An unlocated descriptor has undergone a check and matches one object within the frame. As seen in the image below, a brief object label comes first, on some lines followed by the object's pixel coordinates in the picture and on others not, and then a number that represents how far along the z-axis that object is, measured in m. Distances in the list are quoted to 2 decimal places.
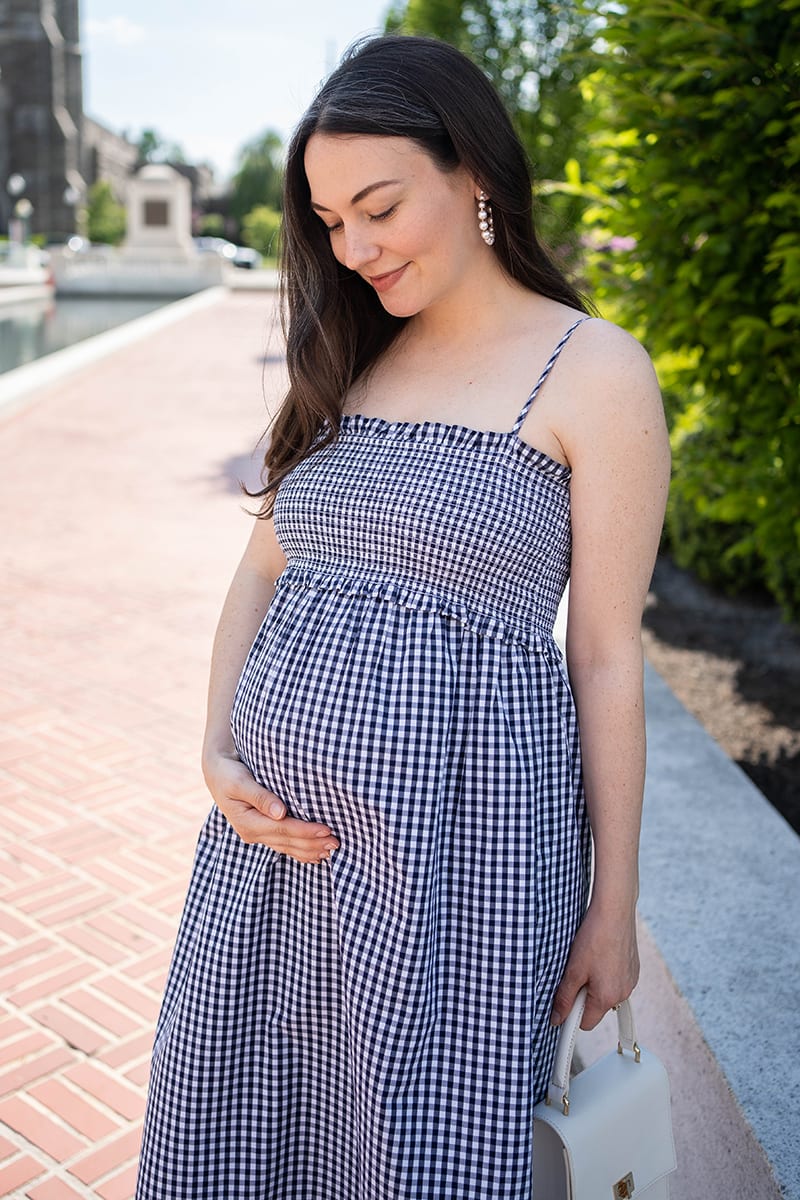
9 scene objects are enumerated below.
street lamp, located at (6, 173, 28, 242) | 48.33
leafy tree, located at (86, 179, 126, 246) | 62.72
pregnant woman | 1.58
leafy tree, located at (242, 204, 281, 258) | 62.31
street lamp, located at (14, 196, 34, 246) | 52.57
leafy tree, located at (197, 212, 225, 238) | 80.12
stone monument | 39.41
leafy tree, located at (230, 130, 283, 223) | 78.81
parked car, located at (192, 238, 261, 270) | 49.88
